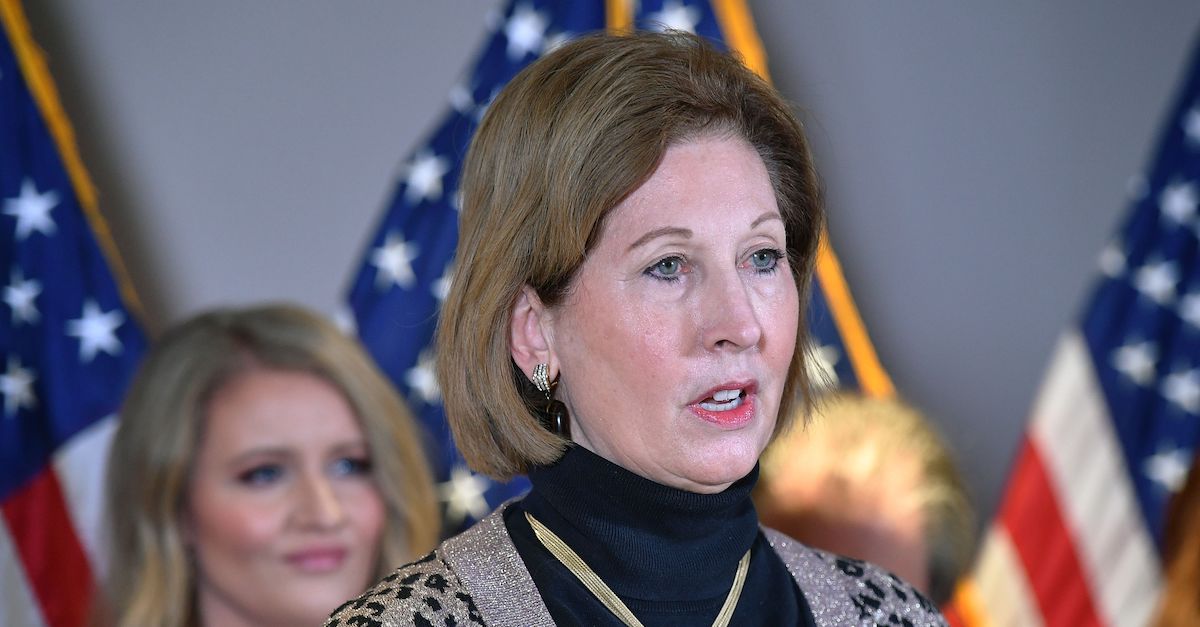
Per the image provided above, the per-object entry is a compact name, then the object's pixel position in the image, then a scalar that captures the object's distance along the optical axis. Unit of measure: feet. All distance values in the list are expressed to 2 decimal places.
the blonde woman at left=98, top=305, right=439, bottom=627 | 19.75
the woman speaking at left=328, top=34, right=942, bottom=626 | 10.96
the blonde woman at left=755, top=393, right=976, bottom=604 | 19.49
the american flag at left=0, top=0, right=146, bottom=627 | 21.16
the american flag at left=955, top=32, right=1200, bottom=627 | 23.58
